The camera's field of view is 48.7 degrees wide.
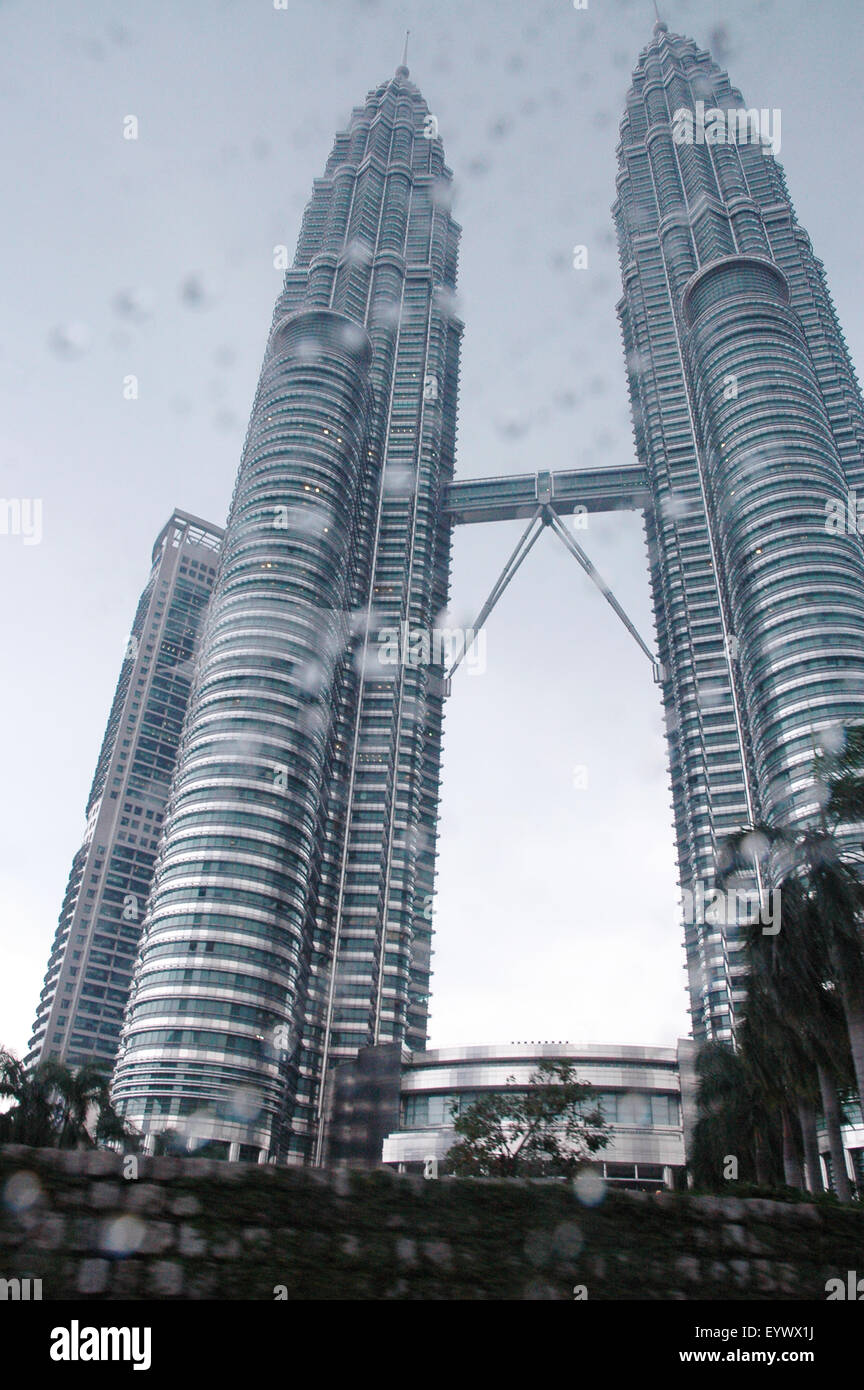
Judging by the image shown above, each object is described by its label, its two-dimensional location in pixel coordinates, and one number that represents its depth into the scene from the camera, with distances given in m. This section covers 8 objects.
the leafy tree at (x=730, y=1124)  52.00
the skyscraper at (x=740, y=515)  115.56
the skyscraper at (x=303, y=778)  99.88
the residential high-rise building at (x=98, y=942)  176.88
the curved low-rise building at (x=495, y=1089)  95.38
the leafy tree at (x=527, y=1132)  48.53
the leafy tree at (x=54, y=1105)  56.25
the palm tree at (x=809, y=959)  30.98
